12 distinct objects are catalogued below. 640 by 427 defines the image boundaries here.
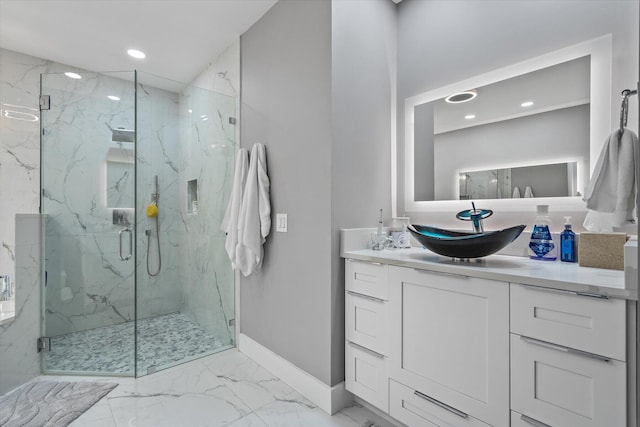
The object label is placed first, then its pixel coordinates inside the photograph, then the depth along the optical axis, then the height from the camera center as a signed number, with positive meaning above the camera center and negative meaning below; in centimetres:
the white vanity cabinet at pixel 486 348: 93 -53
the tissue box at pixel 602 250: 116 -15
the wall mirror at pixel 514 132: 144 +46
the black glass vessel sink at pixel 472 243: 126 -14
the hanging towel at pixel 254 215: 212 -2
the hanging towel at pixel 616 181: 117 +13
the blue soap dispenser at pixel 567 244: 137 -15
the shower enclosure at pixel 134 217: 237 -4
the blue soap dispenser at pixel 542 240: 143 -13
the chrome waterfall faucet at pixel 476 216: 162 -2
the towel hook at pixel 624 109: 122 +43
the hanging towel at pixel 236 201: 227 +9
